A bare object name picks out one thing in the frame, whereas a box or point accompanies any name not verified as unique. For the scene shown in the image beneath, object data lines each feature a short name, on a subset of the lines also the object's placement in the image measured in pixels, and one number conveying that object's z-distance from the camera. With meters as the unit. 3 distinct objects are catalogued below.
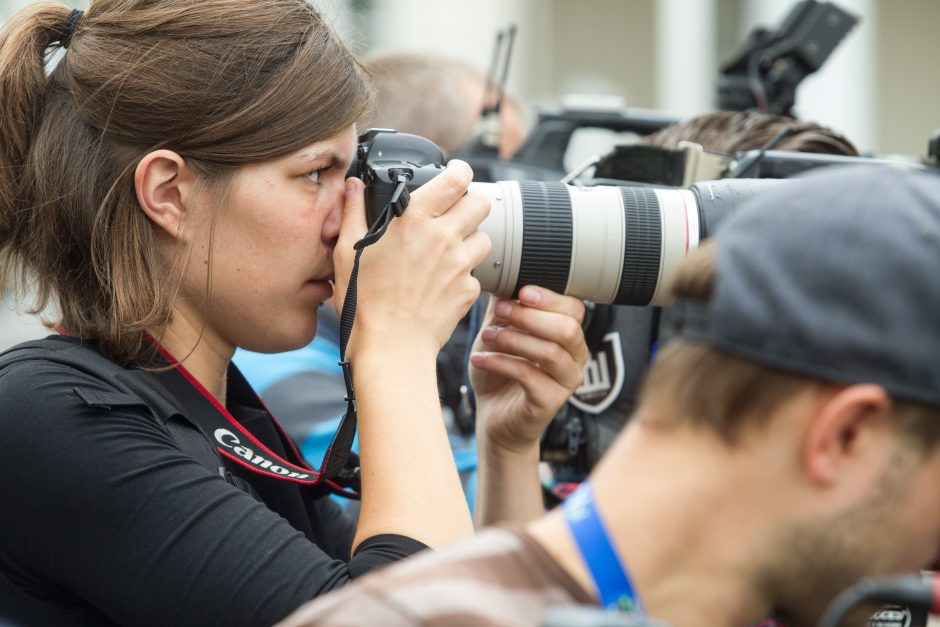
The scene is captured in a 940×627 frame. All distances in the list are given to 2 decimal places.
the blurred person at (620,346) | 3.03
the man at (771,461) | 2.43
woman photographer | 2.67
